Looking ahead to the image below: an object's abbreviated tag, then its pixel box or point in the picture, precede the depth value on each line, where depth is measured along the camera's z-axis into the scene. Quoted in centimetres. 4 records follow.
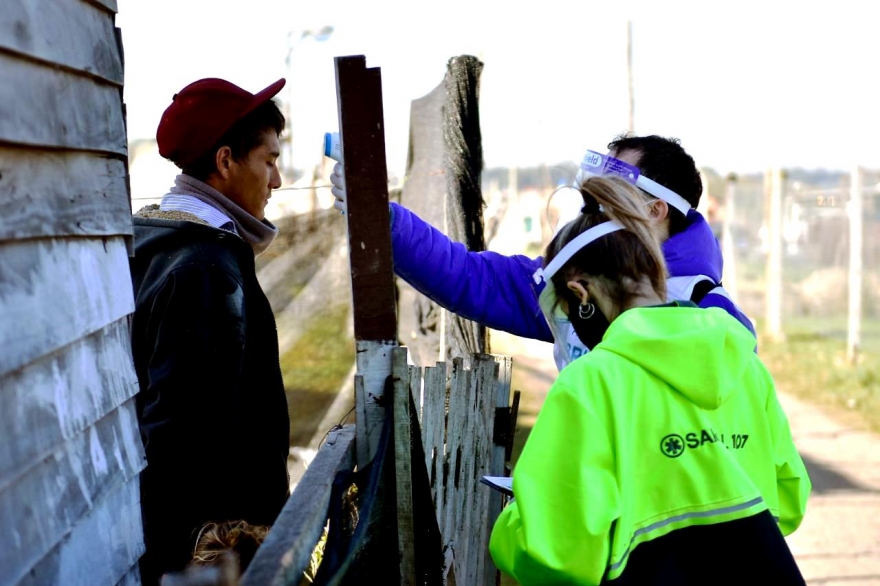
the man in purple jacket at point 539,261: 233
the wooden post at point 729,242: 1402
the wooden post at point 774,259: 1348
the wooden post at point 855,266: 1141
